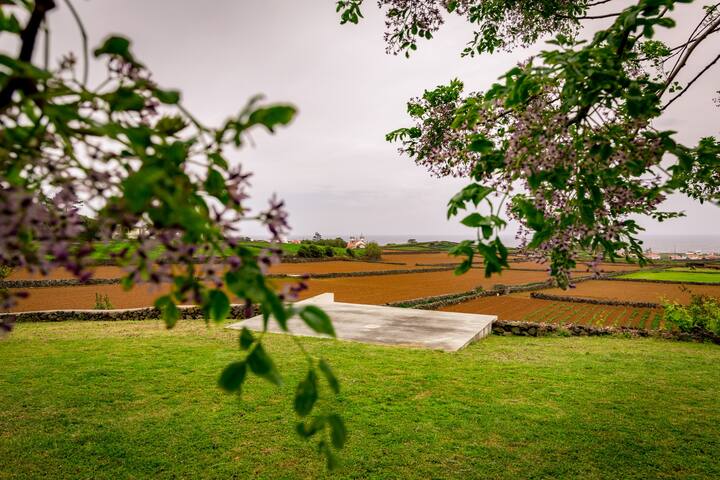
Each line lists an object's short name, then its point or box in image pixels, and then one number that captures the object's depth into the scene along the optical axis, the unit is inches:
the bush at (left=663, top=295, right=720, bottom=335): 524.7
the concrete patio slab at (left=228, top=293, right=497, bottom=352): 441.4
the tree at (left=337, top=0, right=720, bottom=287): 79.8
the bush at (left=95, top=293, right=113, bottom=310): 637.3
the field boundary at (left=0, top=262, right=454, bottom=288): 1006.0
